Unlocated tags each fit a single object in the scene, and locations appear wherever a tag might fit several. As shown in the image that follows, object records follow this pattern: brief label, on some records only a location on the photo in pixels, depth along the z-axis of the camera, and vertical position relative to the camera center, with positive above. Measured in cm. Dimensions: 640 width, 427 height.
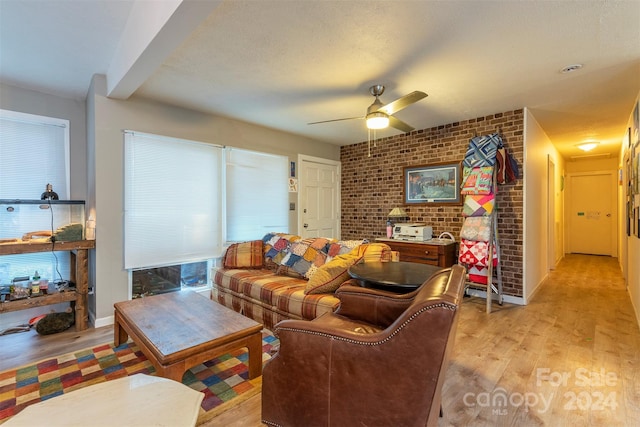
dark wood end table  193 -44
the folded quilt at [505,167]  360 +54
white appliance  409 -28
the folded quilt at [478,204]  362 +9
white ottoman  109 -76
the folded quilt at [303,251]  312 -43
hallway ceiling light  506 +112
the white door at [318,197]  498 +28
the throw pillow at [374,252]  266 -36
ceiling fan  261 +96
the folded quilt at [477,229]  354 -21
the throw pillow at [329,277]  243 -53
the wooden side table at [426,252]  381 -53
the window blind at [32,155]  299 +65
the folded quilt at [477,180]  364 +39
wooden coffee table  170 -76
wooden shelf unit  268 -73
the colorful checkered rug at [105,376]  186 -113
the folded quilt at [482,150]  368 +77
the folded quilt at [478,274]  360 -76
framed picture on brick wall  420 +41
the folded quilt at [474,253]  352 -51
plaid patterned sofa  245 -65
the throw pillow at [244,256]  365 -52
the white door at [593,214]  694 -9
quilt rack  356 -1
